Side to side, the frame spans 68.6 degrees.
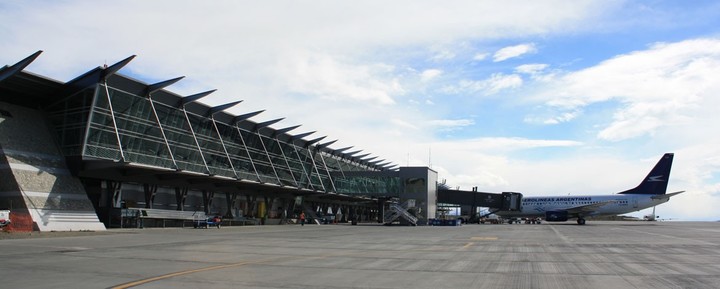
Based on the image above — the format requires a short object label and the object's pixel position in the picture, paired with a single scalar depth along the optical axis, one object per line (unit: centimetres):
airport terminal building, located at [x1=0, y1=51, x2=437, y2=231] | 3631
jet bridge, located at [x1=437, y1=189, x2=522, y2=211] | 8806
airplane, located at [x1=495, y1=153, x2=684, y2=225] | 7269
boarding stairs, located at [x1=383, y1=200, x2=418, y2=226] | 7268
